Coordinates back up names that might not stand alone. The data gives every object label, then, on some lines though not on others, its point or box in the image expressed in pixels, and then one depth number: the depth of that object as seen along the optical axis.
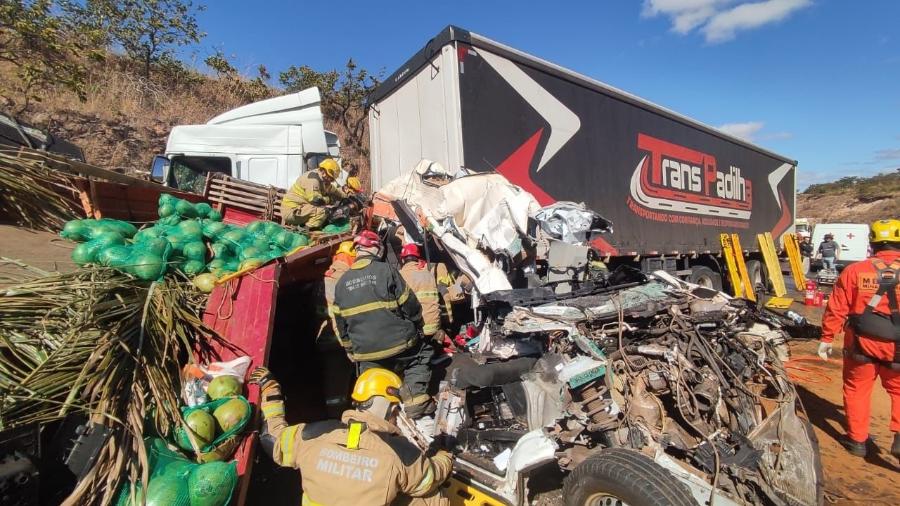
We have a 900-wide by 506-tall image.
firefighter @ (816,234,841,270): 16.03
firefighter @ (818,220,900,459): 3.43
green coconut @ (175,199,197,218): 4.19
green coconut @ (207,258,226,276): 3.45
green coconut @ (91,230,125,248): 3.22
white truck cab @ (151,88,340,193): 6.36
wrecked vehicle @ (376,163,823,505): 2.32
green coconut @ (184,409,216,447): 2.39
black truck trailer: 4.81
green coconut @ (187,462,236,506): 2.04
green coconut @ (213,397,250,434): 2.51
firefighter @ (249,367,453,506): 1.88
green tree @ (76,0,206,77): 12.24
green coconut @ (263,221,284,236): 4.17
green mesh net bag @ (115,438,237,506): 2.00
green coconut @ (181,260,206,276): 3.45
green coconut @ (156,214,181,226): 3.94
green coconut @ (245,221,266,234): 4.21
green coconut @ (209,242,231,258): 3.75
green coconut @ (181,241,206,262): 3.52
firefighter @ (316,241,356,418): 4.19
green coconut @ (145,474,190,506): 1.98
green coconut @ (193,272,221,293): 3.28
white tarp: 4.22
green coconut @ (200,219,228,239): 3.96
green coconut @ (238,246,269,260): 3.67
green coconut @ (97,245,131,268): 3.04
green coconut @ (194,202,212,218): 4.50
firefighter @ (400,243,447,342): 3.73
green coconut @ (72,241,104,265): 3.10
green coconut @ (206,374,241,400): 2.63
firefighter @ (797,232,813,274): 15.67
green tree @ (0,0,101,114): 7.81
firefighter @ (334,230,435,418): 3.29
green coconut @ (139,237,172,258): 3.21
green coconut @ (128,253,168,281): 3.06
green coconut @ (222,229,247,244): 3.92
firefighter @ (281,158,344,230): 4.63
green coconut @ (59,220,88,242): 3.44
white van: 18.17
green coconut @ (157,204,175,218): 4.11
